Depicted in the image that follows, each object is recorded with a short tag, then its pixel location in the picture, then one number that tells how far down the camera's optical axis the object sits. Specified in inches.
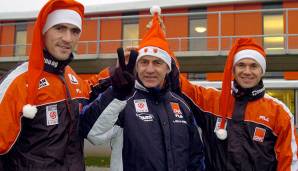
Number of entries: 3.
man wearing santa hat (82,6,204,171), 124.9
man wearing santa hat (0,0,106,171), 114.7
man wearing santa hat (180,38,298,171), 148.0
